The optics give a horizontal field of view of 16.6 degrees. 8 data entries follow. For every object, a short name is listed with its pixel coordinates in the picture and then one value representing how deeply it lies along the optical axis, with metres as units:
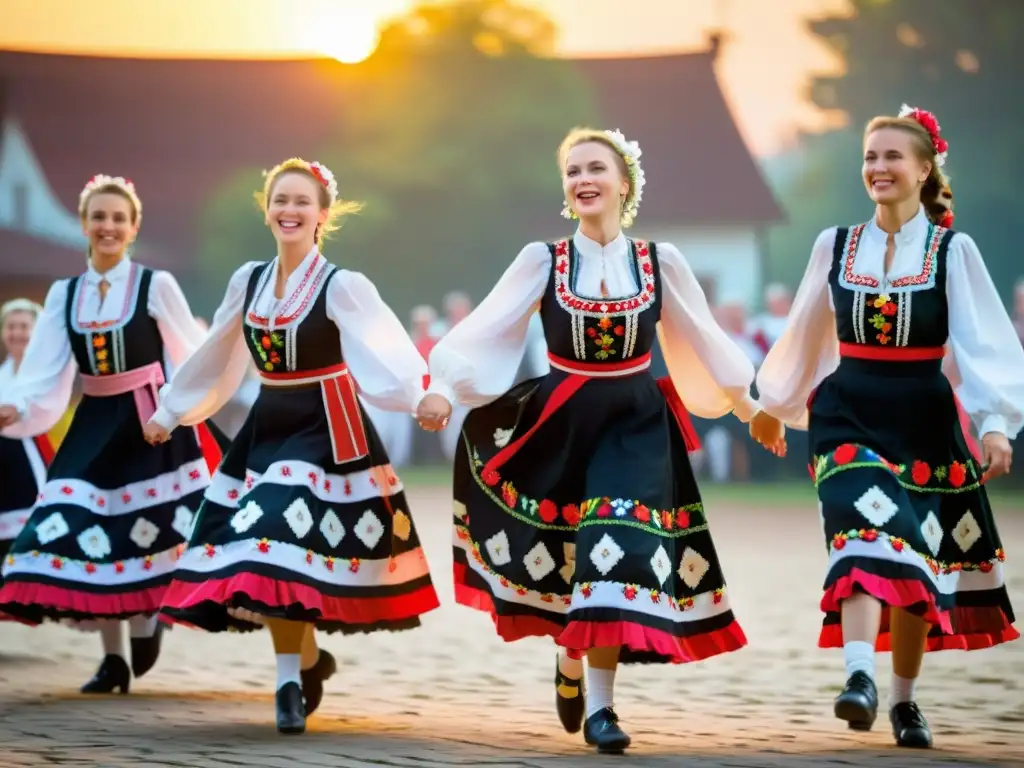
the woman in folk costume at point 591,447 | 9.26
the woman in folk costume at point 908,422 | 9.08
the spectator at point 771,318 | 33.49
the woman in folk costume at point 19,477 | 13.60
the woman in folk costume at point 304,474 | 9.78
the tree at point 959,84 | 39.08
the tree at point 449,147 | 39.88
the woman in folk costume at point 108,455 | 11.44
